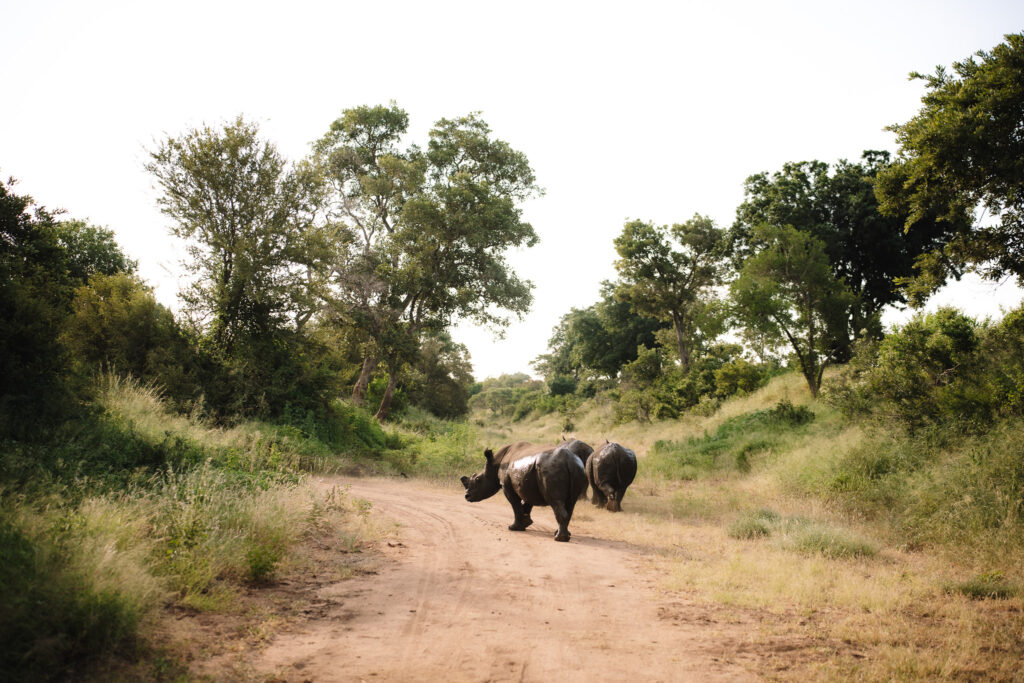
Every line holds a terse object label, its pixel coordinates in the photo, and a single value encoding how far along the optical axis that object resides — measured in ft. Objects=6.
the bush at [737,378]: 107.04
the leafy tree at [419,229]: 86.07
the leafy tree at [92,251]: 84.69
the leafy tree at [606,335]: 179.11
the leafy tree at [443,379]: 132.05
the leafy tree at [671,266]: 124.36
